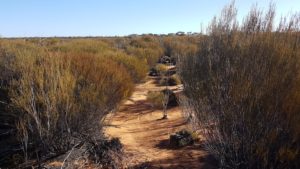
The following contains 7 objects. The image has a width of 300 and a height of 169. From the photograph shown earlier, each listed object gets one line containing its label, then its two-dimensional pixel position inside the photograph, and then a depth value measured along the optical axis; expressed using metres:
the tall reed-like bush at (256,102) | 3.06
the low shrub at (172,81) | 10.17
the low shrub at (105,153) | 4.04
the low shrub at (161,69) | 11.43
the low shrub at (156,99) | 7.51
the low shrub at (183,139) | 4.78
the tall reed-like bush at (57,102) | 4.21
